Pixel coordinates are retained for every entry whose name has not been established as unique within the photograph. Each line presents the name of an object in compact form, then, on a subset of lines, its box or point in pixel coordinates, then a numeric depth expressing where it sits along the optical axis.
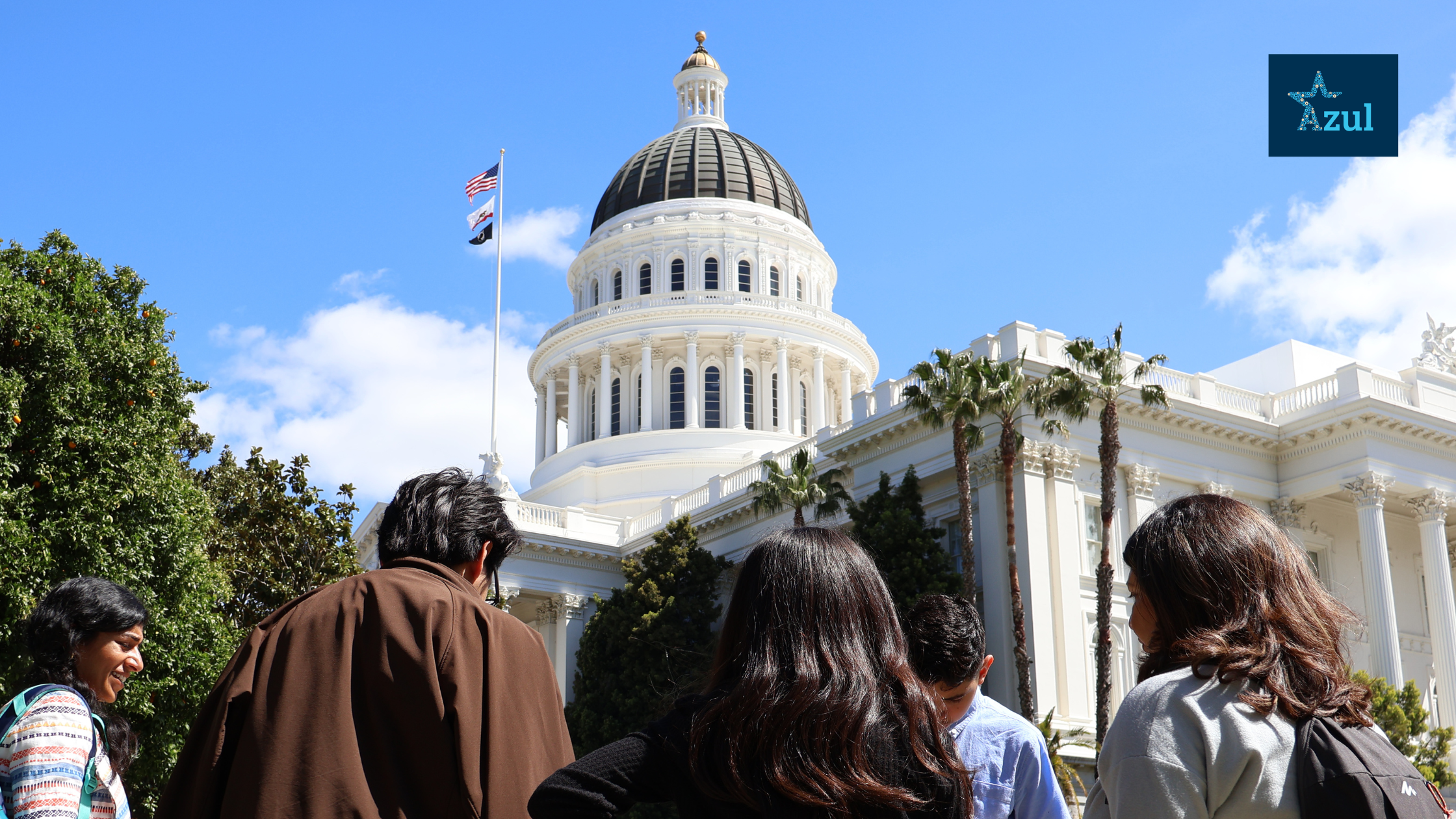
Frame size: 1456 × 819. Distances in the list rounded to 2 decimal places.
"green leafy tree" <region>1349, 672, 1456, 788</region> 29.08
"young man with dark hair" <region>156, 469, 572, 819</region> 3.44
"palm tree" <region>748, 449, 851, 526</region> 36.25
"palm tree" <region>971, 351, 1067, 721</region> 29.91
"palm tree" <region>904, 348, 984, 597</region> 29.98
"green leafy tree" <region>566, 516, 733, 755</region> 37.84
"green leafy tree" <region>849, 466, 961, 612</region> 30.58
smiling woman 3.94
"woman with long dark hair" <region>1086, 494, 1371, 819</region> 2.95
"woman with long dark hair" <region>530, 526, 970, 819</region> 2.84
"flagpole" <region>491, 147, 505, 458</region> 50.94
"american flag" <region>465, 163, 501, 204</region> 49.91
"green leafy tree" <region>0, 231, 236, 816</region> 17.03
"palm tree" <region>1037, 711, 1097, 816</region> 21.58
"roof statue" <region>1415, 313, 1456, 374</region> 39.03
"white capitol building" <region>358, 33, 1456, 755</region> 32.66
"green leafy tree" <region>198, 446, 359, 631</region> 21.83
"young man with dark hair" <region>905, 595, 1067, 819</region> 4.93
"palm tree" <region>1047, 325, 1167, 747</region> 28.05
